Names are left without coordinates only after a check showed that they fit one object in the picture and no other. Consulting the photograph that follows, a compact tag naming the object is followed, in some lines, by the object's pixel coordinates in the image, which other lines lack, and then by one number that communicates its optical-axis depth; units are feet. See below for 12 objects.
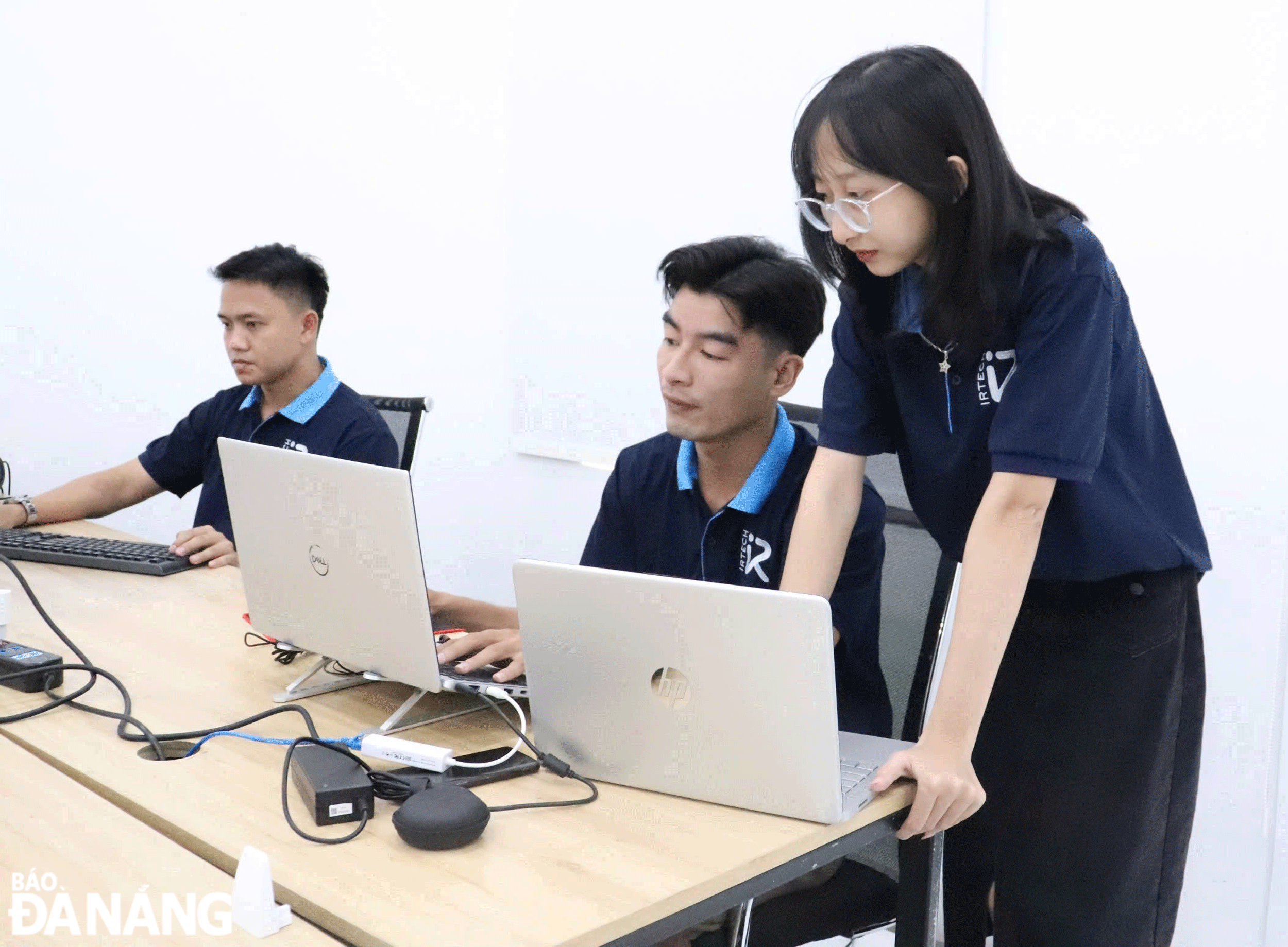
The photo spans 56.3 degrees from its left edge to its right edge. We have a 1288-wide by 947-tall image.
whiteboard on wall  8.37
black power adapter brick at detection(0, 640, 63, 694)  4.71
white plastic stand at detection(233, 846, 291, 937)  2.93
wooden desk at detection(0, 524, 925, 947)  3.03
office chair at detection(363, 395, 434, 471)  7.67
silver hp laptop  3.33
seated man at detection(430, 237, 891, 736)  5.41
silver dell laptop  4.17
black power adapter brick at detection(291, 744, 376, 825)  3.53
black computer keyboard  6.74
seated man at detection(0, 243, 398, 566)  7.86
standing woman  3.85
